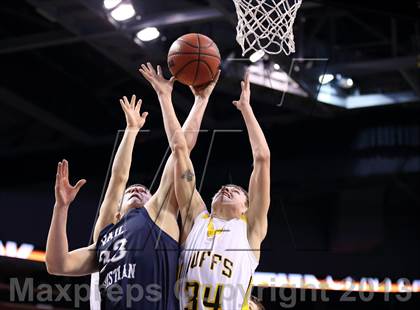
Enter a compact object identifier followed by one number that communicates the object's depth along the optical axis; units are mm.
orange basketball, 4176
